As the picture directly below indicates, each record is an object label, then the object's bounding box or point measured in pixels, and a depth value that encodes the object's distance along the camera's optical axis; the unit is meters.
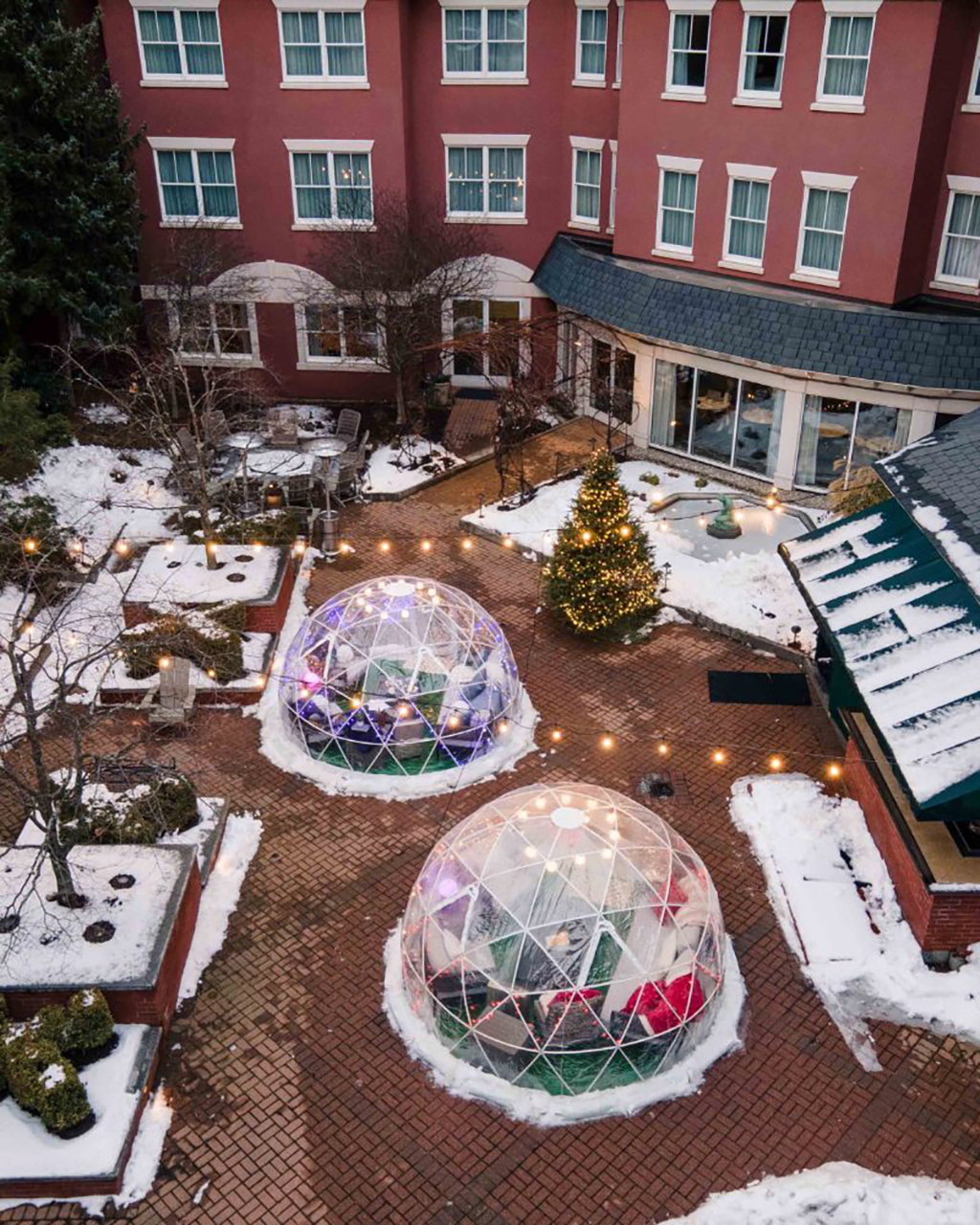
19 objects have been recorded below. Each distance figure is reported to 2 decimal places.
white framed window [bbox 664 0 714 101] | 22.25
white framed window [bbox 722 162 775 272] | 22.45
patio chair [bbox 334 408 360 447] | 24.86
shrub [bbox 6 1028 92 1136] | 10.47
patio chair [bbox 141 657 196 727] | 16.72
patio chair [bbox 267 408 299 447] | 24.46
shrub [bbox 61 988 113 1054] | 11.11
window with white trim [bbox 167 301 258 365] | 25.91
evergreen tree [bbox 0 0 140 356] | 22.08
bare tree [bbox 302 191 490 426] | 25.03
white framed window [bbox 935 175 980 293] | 20.83
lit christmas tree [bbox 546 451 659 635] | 18.12
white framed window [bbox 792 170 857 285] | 21.42
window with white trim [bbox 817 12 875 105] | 20.23
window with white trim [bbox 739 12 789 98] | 21.28
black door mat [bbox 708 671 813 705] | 17.33
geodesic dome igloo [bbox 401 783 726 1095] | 11.06
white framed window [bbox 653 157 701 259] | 23.48
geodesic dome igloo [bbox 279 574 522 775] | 15.55
